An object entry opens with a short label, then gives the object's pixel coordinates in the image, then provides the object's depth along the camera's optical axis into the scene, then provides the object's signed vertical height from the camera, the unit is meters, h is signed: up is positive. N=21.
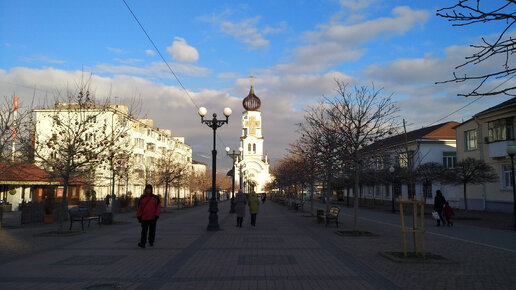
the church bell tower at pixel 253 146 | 97.31 +9.29
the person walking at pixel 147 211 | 11.89 -0.81
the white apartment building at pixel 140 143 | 16.97 +4.28
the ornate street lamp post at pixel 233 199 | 32.25 -1.33
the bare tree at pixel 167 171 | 32.49 +1.02
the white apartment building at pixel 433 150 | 42.44 +3.88
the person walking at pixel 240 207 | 19.20 -1.11
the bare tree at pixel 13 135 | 16.66 +2.09
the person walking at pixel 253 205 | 19.11 -1.03
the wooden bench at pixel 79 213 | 17.06 -1.29
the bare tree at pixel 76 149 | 15.79 +1.36
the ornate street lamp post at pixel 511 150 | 19.22 +1.63
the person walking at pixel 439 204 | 20.16 -0.98
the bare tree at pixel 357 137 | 15.30 +1.83
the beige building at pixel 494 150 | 29.34 +2.74
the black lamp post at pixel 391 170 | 33.25 +1.15
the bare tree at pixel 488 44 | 4.87 +1.73
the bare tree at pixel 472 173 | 27.17 +0.76
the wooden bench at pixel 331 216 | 18.64 -1.47
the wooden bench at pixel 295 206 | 34.56 -1.90
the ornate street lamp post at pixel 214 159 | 17.50 +1.15
